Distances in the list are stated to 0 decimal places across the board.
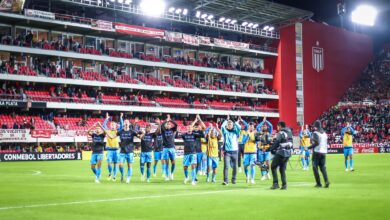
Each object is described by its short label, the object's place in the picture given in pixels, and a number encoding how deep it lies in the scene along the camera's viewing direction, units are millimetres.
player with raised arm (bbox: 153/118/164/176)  25125
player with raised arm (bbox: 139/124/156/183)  23625
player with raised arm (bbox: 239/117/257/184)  21969
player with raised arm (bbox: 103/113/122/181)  23172
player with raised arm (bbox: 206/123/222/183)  21766
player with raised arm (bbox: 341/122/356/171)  30984
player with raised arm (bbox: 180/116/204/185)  21500
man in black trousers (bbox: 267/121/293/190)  18094
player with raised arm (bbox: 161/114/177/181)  23295
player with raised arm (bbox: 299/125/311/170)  33406
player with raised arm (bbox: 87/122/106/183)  23172
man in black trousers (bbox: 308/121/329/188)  19000
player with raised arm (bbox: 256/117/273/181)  21212
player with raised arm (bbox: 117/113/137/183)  22938
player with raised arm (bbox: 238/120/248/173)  26531
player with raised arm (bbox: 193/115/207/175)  22117
